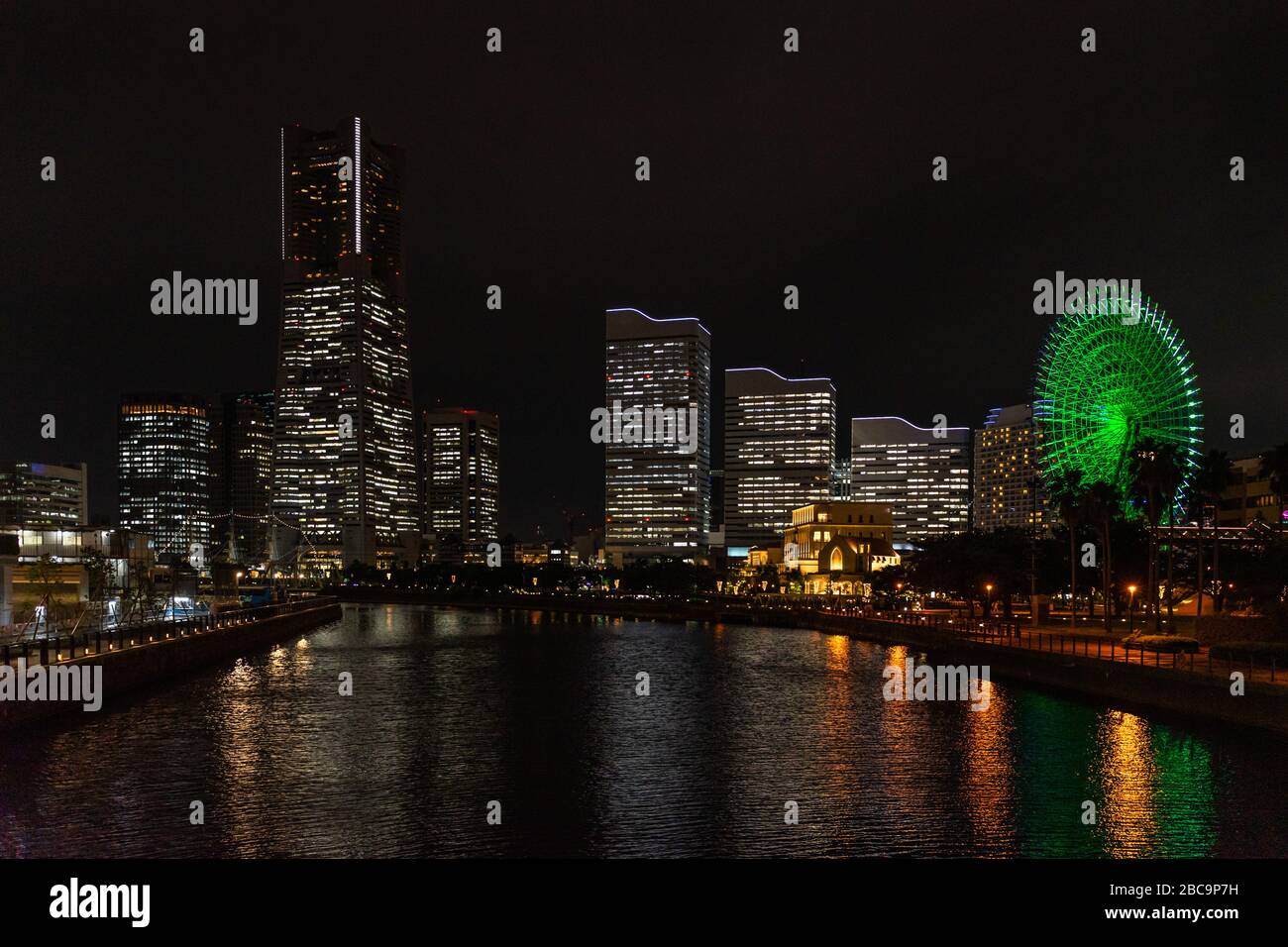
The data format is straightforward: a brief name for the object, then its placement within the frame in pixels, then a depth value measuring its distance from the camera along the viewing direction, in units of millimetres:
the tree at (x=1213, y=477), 77188
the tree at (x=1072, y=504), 85375
